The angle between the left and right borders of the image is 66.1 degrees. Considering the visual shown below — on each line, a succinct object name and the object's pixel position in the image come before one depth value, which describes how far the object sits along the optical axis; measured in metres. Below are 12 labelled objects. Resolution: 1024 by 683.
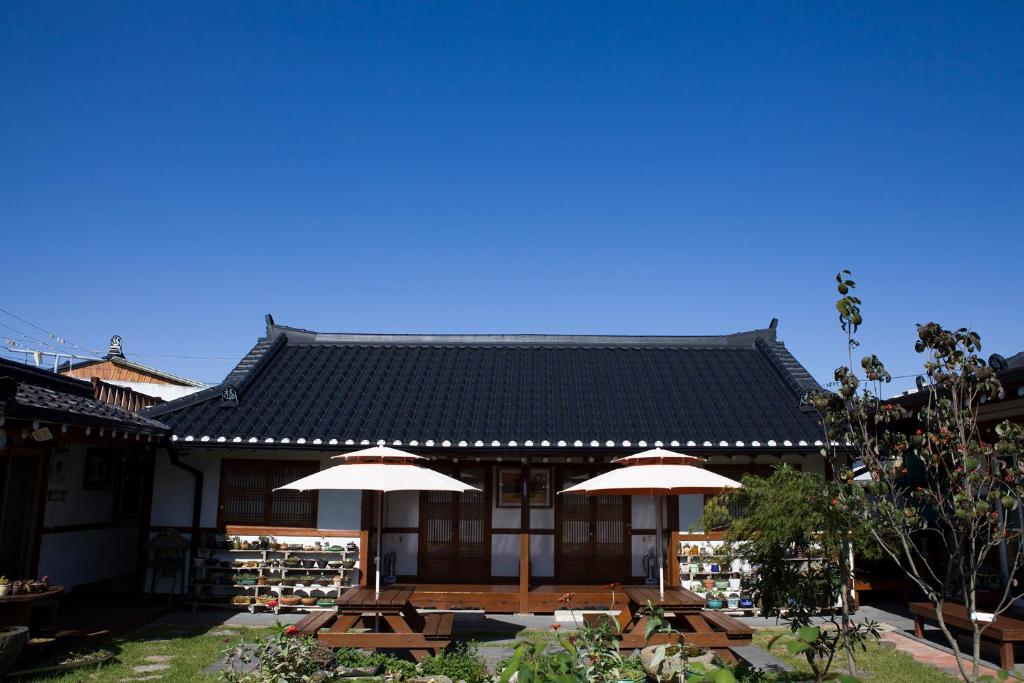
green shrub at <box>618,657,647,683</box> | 5.77
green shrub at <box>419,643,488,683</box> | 7.14
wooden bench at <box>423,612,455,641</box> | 8.56
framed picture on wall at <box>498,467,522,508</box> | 12.56
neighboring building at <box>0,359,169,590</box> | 8.82
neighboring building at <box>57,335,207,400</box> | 27.67
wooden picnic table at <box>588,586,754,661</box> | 7.99
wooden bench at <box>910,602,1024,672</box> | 8.06
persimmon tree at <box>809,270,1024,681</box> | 4.93
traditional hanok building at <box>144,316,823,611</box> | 11.48
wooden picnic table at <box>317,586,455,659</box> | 8.16
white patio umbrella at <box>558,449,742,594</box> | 8.99
